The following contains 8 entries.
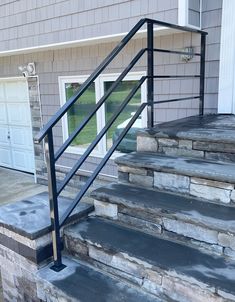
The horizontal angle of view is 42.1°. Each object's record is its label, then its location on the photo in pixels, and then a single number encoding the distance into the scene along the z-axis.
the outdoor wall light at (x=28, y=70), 5.30
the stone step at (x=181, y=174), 1.81
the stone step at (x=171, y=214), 1.59
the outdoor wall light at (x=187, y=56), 3.41
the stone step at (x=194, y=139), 2.10
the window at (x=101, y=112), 4.34
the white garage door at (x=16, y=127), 6.03
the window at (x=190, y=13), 3.02
